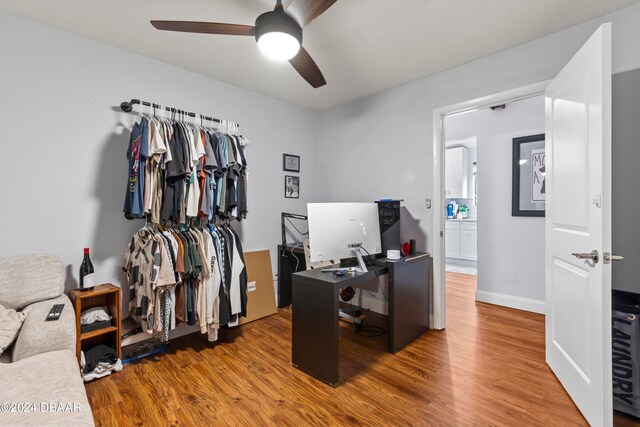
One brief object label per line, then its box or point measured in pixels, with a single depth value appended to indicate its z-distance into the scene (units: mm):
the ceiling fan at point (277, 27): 1590
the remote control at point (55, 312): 1709
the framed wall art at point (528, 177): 3439
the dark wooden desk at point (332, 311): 2018
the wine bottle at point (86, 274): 2168
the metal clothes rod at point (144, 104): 2360
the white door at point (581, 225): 1535
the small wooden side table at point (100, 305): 2043
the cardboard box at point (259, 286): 3236
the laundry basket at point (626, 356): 1686
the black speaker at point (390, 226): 2957
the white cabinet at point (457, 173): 5922
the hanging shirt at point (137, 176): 2199
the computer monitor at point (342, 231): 2168
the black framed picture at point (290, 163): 3744
